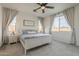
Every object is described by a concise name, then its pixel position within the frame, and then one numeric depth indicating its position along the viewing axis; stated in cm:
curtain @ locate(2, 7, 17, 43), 158
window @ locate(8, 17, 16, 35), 153
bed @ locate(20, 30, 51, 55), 153
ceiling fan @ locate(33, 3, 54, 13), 138
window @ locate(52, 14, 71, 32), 191
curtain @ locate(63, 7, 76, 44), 176
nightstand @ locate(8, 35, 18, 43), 169
